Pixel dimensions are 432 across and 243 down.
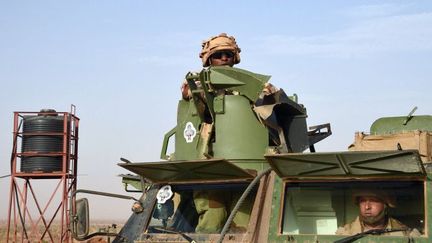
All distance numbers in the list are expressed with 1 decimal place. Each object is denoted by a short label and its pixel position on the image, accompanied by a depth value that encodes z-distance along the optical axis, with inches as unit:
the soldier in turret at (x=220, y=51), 323.0
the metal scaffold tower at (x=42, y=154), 863.1
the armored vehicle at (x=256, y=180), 232.2
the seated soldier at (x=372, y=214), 238.7
